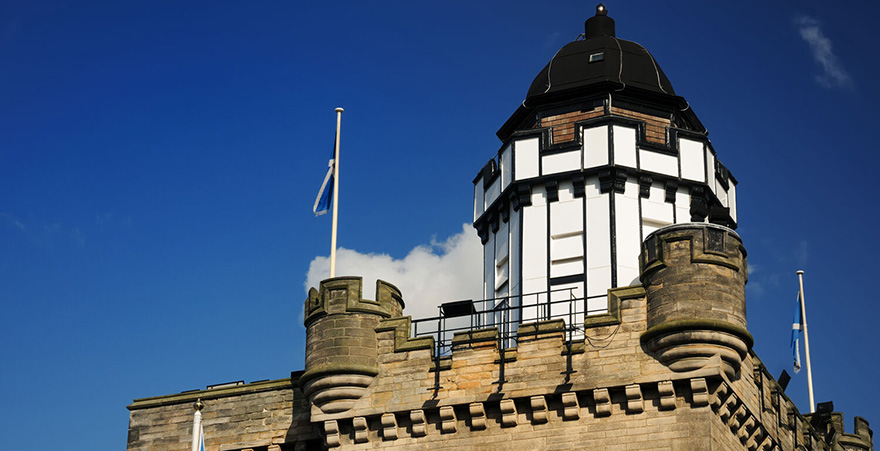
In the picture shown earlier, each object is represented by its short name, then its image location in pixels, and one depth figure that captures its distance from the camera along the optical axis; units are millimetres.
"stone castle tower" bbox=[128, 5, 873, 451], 31406
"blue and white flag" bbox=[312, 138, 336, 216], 36875
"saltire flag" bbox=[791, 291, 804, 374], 43312
